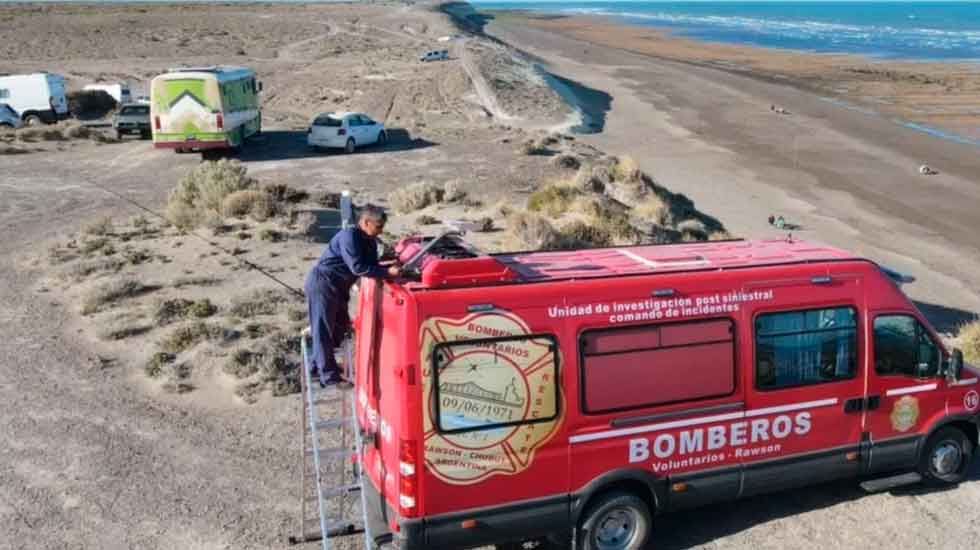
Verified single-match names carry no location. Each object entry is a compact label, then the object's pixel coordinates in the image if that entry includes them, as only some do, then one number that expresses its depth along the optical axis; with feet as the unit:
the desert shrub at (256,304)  47.14
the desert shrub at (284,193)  76.53
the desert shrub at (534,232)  60.39
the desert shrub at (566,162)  102.06
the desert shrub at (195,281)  52.65
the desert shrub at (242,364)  39.75
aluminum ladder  25.53
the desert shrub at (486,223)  67.47
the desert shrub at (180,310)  46.72
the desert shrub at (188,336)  42.98
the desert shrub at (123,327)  44.83
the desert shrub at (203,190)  68.33
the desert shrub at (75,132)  125.80
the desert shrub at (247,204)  69.15
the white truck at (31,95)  136.36
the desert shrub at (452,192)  81.25
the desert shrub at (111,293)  48.67
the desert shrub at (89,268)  54.70
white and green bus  103.04
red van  23.68
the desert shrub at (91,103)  151.12
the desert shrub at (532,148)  110.42
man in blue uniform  25.58
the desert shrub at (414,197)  78.12
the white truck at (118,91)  155.22
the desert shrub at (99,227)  65.77
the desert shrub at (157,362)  40.45
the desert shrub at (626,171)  92.43
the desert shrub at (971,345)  44.40
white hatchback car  112.47
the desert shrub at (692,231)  73.06
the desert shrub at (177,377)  38.99
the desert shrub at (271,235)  62.69
